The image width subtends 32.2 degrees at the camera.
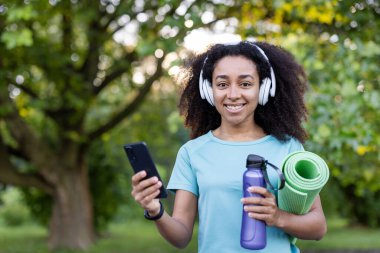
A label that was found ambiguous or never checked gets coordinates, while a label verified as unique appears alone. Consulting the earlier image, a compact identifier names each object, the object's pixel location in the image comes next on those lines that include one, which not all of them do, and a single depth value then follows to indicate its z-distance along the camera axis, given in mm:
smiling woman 2197
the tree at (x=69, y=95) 9562
